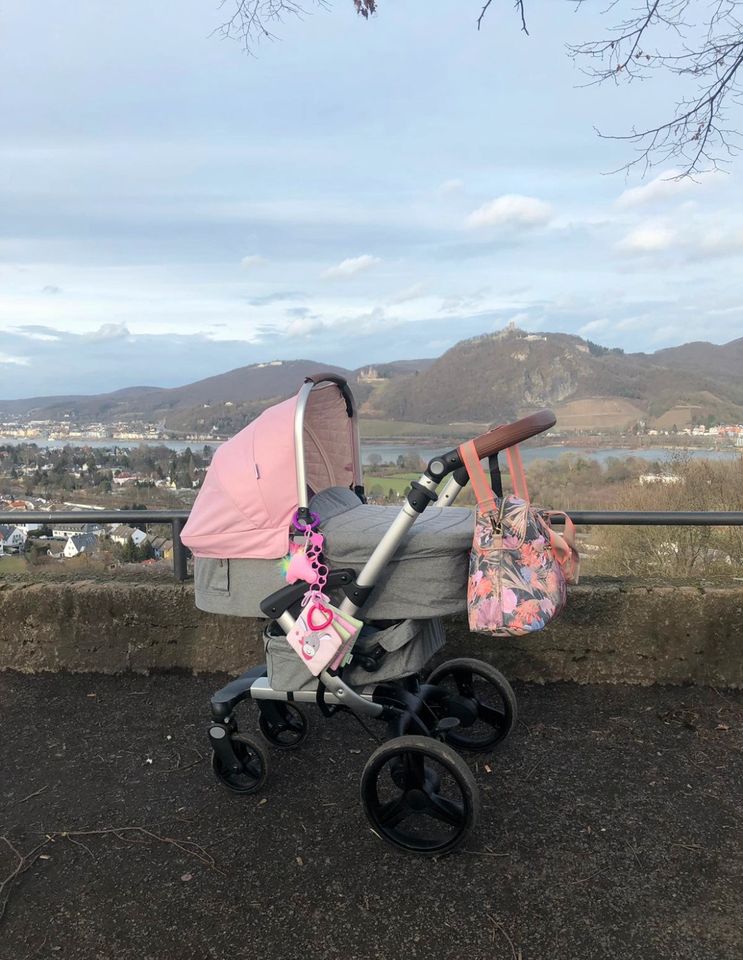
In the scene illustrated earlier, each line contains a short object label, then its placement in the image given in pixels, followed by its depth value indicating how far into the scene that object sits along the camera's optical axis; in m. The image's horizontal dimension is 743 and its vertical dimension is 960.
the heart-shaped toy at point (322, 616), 2.67
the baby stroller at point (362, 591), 2.61
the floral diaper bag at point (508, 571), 2.51
